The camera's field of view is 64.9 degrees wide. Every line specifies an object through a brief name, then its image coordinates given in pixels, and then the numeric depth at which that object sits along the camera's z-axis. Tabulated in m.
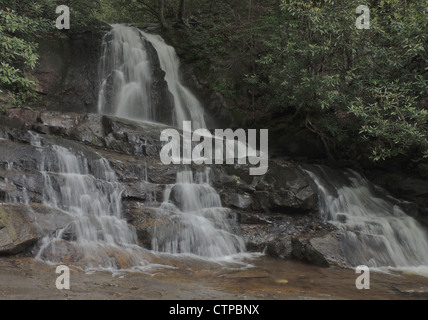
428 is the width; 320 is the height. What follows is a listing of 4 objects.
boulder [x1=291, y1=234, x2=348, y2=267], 6.59
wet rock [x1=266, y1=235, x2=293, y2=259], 6.96
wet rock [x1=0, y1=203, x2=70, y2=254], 5.17
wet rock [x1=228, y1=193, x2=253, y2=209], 8.15
